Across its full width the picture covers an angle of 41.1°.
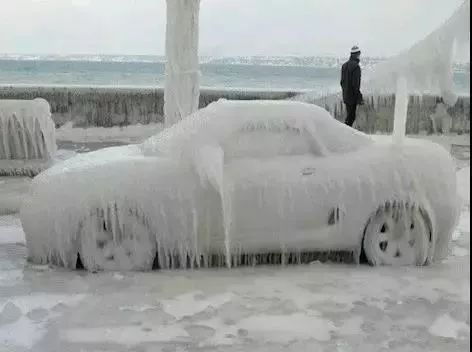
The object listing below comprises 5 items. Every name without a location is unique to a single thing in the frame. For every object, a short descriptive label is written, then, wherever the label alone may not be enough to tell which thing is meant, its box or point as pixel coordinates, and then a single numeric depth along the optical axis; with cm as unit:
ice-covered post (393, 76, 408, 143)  587
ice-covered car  530
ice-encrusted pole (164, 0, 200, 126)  924
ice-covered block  1005
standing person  1154
